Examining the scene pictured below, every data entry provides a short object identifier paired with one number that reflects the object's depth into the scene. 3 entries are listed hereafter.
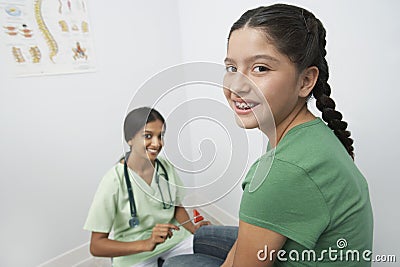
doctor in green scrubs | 0.88
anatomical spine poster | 1.19
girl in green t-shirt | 0.46
